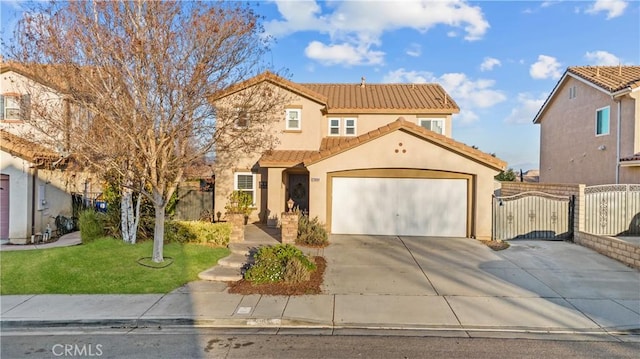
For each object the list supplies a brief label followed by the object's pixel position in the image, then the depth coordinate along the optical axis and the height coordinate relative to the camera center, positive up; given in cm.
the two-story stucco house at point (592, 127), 1547 +285
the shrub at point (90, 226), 1120 -152
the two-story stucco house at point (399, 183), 1323 -7
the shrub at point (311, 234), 1177 -180
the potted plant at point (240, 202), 1498 -95
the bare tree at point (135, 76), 805 +241
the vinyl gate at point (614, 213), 1241 -105
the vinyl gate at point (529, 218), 1297 -130
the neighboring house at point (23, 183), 1270 -22
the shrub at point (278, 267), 820 -205
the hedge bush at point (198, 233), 1154 -175
